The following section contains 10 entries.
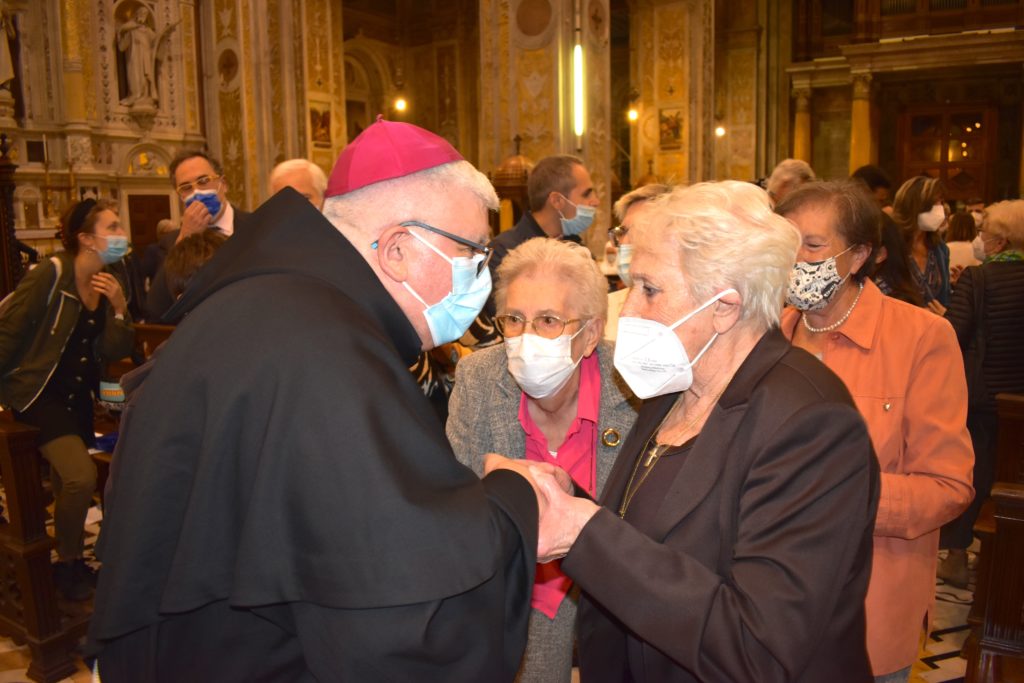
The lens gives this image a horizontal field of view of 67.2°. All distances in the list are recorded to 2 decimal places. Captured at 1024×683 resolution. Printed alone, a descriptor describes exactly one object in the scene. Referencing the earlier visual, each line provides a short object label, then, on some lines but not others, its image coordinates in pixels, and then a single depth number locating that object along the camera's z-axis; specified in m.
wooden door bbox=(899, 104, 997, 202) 19.52
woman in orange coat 2.11
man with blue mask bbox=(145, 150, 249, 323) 4.60
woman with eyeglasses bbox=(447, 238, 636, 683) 2.51
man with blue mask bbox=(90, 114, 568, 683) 1.24
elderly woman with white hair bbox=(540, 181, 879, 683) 1.44
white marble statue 12.57
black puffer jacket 4.24
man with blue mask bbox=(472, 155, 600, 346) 4.80
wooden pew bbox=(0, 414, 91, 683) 3.73
